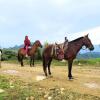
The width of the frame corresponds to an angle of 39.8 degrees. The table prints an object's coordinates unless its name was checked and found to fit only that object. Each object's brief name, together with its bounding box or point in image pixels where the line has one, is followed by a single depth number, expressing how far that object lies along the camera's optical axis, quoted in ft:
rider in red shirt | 38.18
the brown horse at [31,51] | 38.67
